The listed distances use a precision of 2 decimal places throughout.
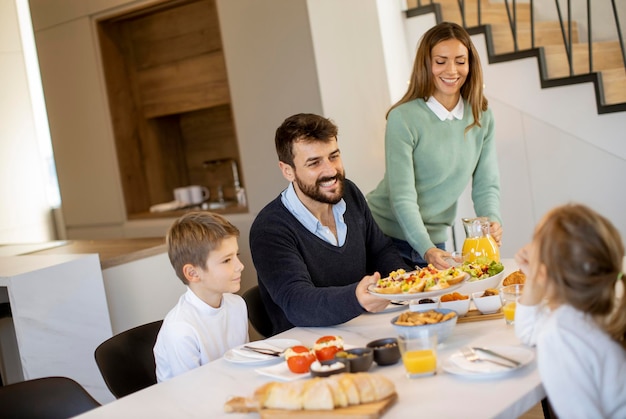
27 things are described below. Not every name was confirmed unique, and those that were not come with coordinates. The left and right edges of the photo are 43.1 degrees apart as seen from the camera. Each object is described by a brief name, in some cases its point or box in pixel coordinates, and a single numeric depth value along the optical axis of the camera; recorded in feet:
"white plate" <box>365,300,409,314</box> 7.39
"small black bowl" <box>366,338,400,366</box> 5.73
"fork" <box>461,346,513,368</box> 5.42
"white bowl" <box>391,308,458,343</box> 5.61
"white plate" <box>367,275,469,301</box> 6.37
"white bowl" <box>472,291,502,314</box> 6.73
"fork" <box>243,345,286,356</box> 6.36
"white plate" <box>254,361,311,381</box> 5.76
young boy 7.23
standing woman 9.72
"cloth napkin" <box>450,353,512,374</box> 5.26
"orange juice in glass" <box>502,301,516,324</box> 6.33
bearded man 7.48
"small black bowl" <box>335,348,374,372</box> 5.58
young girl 4.75
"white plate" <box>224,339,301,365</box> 6.24
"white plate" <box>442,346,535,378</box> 5.23
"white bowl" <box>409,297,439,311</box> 6.77
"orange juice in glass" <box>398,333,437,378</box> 5.40
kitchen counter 11.82
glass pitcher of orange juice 7.95
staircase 13.02
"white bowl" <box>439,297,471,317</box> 6.68
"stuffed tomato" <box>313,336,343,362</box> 5.90
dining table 4.88
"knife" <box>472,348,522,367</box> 5.34
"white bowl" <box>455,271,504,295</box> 7.21
